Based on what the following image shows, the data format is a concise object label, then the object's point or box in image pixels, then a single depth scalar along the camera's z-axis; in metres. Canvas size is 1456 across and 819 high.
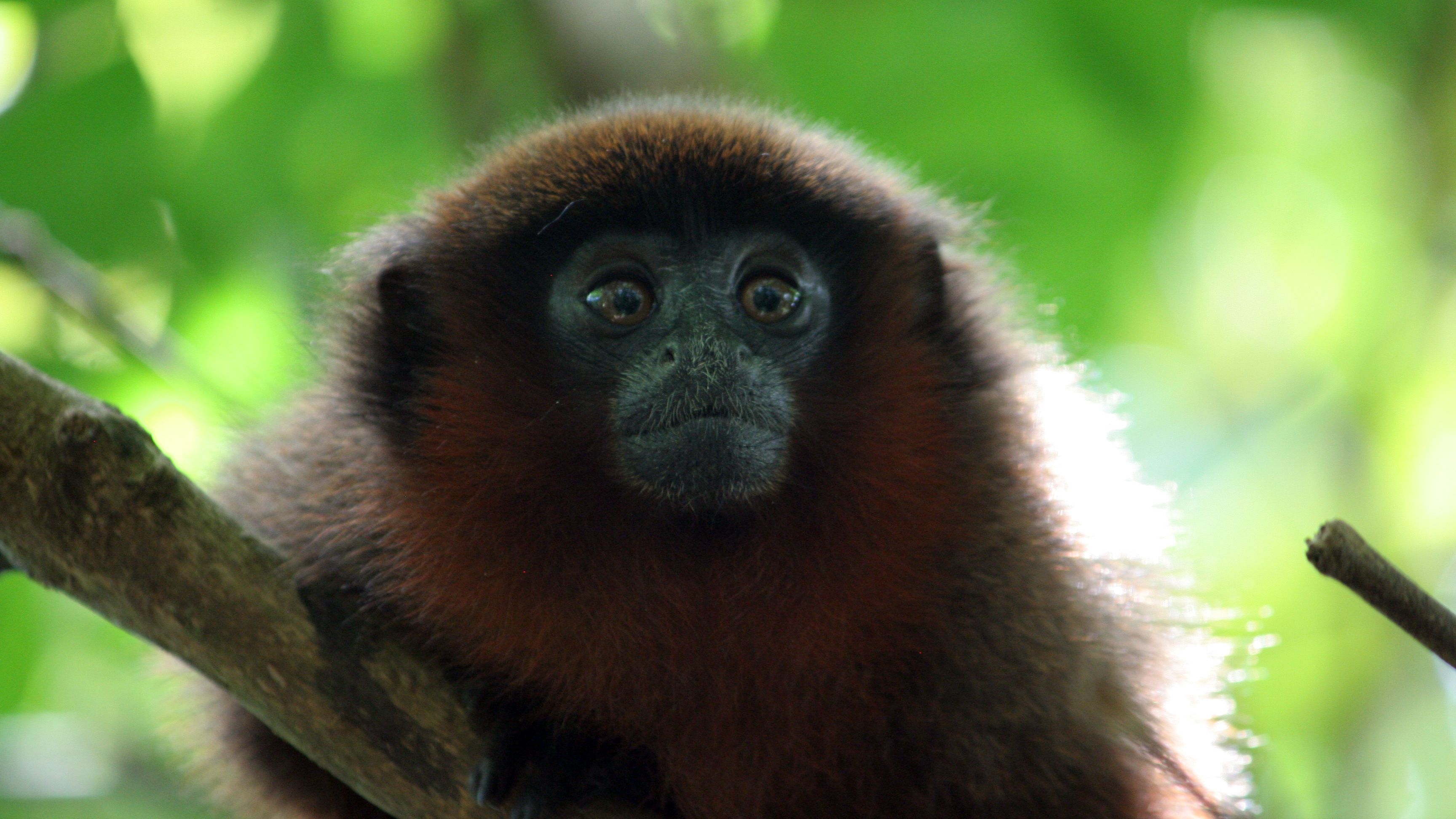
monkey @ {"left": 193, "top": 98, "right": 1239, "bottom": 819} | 5.14
